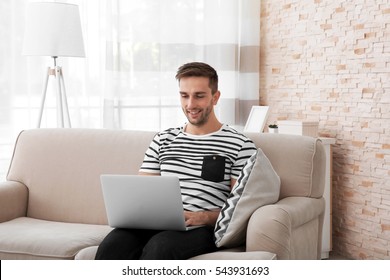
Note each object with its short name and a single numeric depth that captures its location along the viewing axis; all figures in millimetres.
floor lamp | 3865
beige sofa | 2697
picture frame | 4664
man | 2705
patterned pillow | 2701
